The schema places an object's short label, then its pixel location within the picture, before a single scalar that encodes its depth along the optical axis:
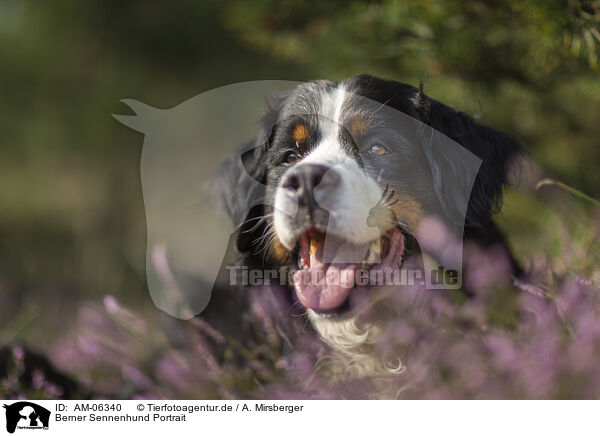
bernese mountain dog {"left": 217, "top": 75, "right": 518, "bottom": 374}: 3.07
